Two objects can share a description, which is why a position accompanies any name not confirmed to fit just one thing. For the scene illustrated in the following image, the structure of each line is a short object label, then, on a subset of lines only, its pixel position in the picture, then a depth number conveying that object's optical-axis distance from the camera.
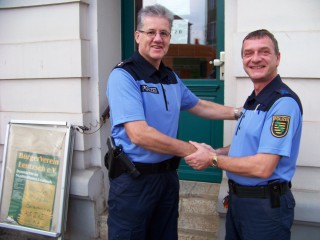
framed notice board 3.28
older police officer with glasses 2.05
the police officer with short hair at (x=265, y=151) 1.81
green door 3.50
